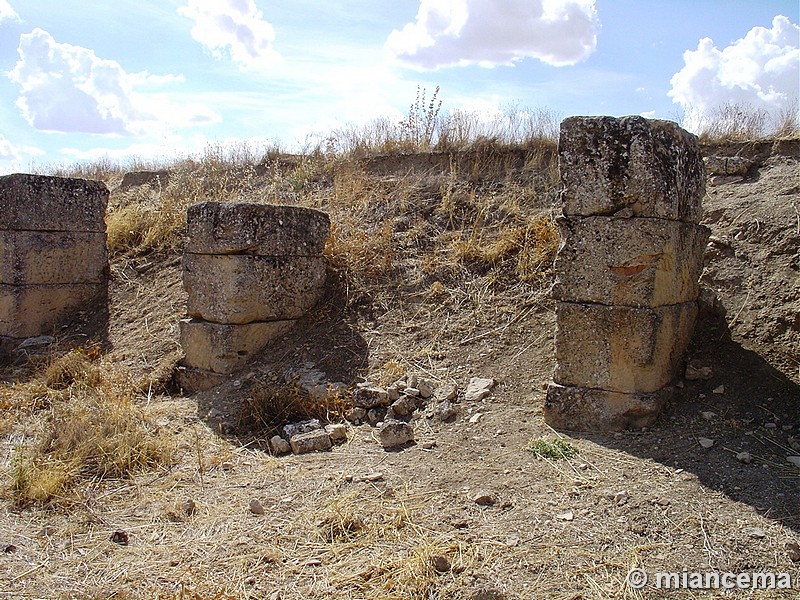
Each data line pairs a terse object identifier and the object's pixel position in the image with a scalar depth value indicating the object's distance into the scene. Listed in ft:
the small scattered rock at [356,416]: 17.29
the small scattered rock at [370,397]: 17.40
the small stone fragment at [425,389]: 17.38
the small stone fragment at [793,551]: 10.11
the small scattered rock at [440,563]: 10.41
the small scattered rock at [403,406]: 16.96
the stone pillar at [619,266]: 14.66
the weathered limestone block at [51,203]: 25.16
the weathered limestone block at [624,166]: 14.55
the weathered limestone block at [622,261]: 14.73
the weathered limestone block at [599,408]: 15.05
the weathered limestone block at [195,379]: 20.34
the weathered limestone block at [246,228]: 19.99
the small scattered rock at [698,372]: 15.88
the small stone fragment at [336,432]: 16.19
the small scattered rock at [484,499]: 12.36
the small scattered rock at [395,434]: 15.67
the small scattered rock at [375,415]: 17.04
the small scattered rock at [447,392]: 17.07
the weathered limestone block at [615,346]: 14.85
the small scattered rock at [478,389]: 16.92
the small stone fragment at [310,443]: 15.84
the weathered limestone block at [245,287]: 20.21
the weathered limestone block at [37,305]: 25.67
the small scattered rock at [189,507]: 12.97
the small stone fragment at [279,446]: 15.92
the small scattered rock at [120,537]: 11.98
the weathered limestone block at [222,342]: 20.34
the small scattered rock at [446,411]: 16.44
